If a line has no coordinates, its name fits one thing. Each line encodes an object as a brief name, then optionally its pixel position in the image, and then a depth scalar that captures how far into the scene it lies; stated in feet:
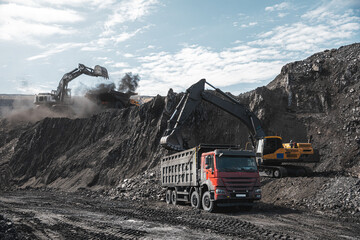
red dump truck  48.37
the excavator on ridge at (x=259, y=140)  72.54
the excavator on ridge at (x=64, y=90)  144.66
